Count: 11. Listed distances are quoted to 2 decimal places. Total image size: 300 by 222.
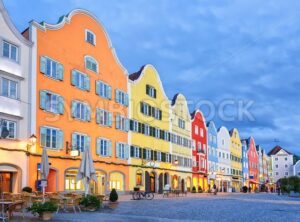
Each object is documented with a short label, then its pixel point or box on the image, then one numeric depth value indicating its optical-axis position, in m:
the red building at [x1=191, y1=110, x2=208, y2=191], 41.63
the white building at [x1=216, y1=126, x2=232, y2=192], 49.38
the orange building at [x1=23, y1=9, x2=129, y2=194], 20.45
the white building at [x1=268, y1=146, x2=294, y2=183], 91.58
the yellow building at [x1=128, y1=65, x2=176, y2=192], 29.21
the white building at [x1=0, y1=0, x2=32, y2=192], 18.02
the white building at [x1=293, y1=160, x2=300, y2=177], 89.72
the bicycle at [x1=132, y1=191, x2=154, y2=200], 21.48
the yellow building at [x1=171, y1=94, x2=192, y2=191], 36.22
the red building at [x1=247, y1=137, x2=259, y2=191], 65.55
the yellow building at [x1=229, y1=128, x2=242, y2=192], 55.48
